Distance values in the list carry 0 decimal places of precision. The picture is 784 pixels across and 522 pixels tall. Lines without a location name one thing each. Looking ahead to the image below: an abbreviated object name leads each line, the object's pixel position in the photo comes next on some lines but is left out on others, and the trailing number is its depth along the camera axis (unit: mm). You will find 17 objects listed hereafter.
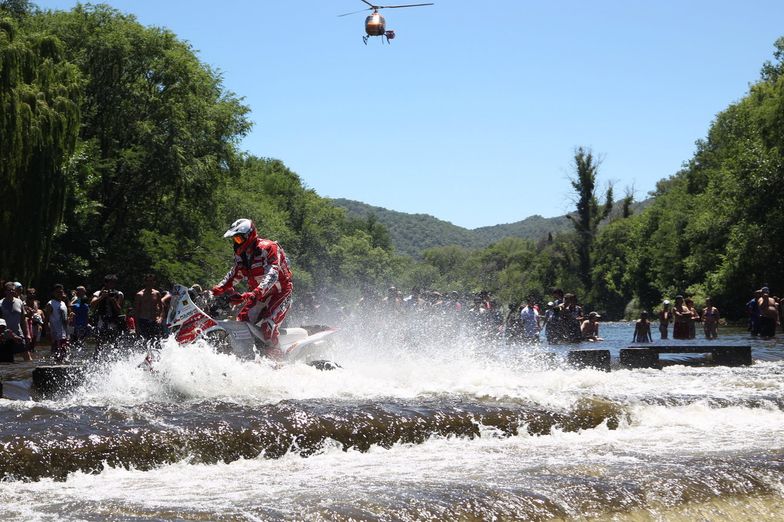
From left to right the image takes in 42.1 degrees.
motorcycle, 12648
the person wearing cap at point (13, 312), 19516
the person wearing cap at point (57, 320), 20509
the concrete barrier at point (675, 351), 19312
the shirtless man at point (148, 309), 19125
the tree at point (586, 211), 99812
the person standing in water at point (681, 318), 30055
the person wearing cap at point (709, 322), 31641
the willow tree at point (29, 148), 28422
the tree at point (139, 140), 44219
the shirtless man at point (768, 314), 30891
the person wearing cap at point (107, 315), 20922
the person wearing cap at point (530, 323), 27970
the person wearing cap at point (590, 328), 28766
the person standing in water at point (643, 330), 30297
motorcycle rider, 13336
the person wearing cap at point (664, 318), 32819
